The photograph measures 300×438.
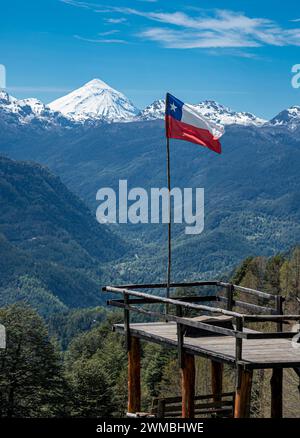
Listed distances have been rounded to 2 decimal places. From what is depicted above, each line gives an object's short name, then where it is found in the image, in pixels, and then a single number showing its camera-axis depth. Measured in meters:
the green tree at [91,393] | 89.31
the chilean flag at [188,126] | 25.73
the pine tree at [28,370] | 81.06
